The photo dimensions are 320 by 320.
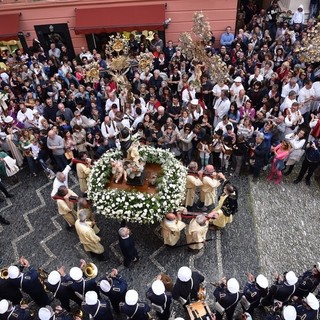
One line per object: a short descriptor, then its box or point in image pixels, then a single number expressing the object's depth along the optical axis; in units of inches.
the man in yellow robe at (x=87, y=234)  328.2
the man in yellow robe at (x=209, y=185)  367.2
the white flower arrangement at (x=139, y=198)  329.4
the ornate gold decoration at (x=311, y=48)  444.1
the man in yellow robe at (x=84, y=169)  391.2
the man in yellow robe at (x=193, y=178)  367.4
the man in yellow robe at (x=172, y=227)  335.6
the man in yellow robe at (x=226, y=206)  342.0
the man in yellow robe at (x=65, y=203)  350.9
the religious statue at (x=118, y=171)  346.0
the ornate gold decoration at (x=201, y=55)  462.9
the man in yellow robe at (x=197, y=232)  332.5
